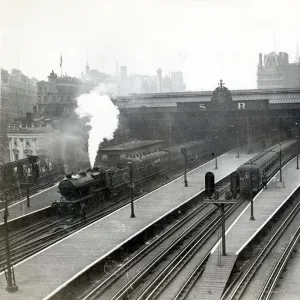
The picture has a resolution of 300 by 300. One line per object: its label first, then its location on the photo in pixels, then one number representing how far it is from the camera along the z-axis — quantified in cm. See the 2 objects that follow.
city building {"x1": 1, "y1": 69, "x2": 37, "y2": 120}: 5572
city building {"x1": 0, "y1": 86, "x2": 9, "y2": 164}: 4928
